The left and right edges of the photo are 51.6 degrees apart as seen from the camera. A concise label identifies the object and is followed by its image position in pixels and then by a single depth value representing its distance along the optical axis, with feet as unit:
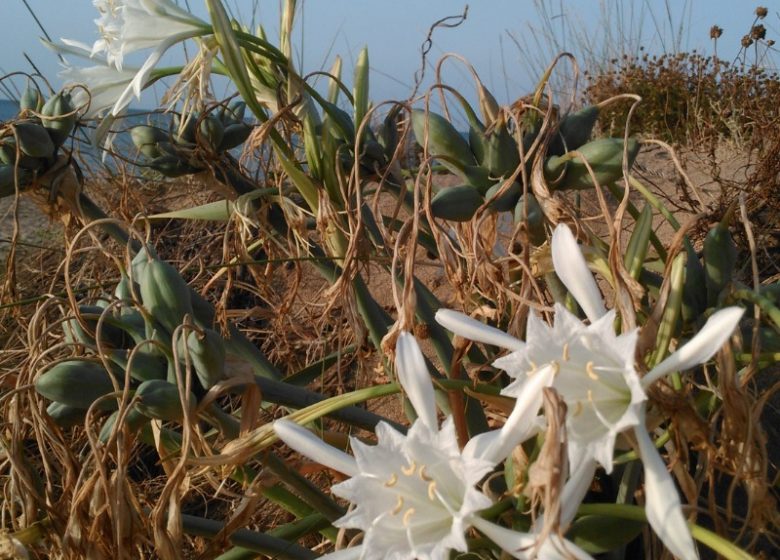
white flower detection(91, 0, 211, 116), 2.88
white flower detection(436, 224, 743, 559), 1.65
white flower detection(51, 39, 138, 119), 3.19
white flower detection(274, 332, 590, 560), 1.76
